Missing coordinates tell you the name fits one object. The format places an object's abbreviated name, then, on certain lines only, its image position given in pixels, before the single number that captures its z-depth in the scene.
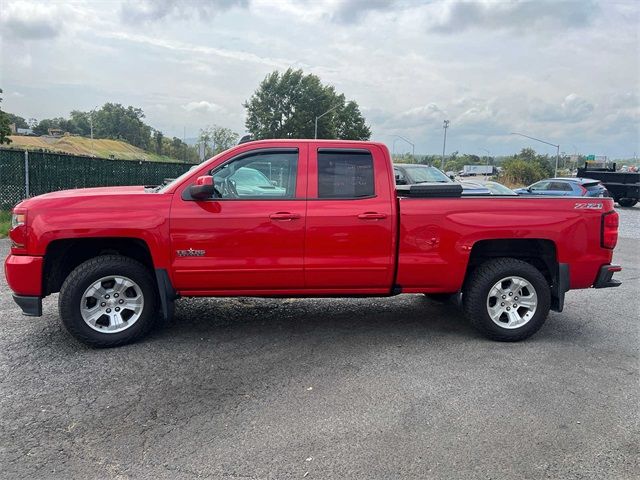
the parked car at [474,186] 14.76
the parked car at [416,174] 14.16
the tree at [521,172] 47.03
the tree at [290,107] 66.22
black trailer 26.20
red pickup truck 4.64
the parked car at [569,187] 21.45
